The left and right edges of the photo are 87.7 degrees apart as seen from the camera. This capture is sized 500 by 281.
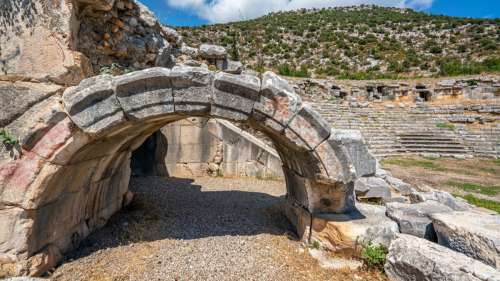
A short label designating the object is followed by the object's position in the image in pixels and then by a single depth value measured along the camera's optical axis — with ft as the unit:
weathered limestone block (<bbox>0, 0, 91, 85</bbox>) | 10.78
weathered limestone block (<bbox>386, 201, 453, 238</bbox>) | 10.52
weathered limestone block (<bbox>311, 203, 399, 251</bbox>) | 10.68
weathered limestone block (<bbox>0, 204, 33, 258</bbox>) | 8.53
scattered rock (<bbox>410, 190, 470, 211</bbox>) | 14.73
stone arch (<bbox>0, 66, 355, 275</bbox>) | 8.59
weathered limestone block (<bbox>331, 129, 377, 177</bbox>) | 16.05
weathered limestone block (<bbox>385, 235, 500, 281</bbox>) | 7.16
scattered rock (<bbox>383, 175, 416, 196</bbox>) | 20.03
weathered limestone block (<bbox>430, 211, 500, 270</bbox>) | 7.72
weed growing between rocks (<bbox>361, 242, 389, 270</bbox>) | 10.16
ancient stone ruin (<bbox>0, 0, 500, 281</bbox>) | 8.57
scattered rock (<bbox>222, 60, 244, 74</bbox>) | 38.55
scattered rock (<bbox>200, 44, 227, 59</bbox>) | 36.96
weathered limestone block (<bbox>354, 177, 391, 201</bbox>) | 17.60
